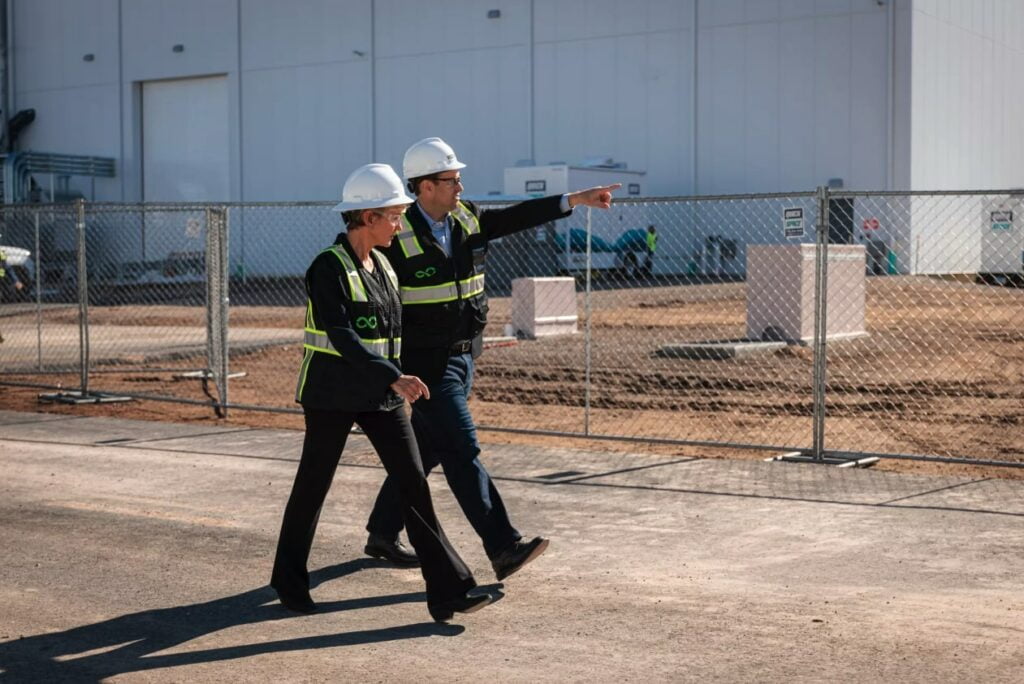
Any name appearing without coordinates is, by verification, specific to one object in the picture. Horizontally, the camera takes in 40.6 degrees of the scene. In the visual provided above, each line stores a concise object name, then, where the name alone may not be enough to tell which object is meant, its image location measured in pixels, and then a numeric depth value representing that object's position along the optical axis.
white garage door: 48.81
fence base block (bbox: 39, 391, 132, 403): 14.08
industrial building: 37.09
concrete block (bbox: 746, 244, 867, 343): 18.86
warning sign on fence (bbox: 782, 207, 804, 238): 11.08
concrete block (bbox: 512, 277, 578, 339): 20.89
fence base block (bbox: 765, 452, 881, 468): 10.06
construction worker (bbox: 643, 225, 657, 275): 38.31
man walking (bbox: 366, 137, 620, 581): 6.47
